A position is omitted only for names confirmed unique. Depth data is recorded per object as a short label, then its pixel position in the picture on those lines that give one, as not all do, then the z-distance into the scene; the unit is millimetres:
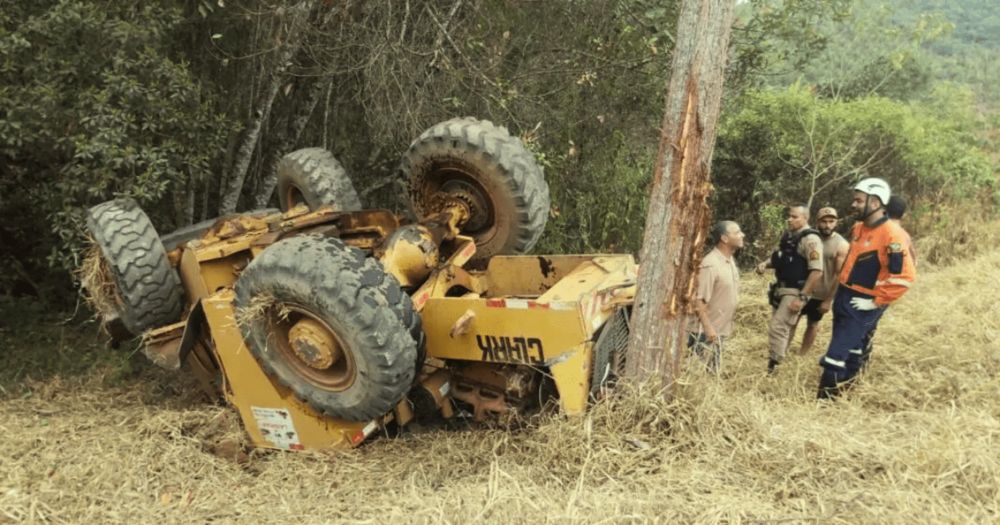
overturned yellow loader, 3857
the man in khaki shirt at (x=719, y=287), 5148
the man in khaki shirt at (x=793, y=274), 5723
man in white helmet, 4719
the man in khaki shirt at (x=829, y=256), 5957
